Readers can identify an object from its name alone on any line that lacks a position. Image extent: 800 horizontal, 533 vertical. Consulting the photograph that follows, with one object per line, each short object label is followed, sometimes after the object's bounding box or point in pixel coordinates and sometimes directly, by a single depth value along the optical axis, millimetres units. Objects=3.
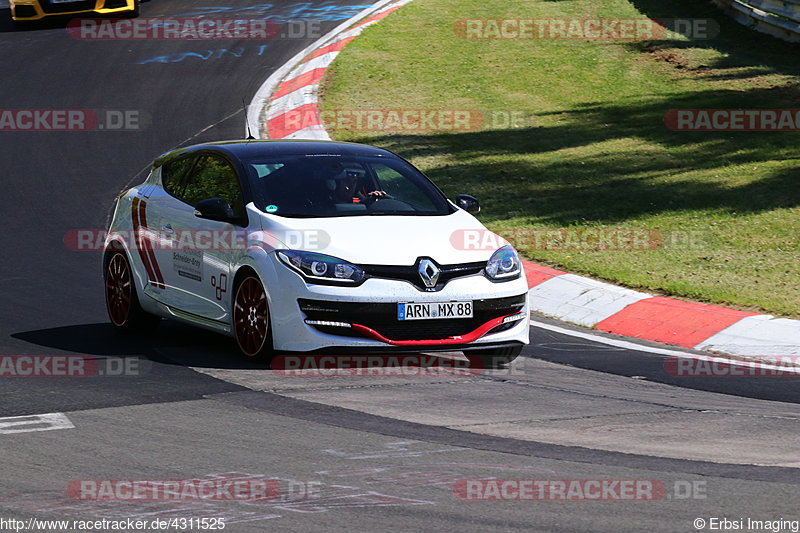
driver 19359
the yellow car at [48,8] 49750
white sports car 17453
